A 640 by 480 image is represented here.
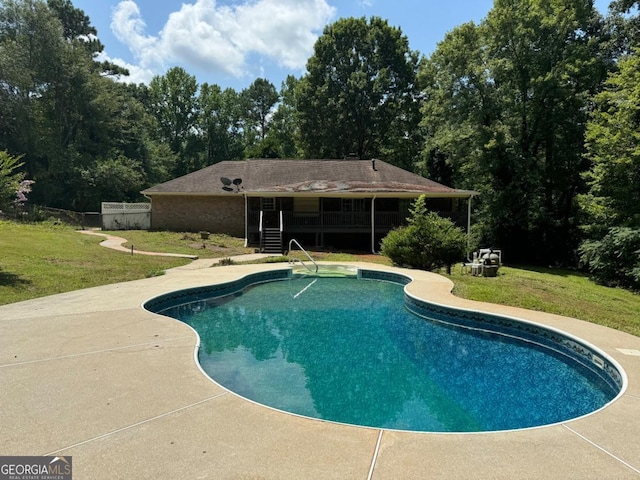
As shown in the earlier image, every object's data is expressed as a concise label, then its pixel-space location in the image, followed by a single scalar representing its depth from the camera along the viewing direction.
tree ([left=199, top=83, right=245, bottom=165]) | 51.12
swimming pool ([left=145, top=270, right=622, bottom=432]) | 4.97
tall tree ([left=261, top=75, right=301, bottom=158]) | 48.50
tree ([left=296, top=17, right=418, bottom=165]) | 36.94
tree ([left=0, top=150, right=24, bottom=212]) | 10.52
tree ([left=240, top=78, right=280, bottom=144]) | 54.59
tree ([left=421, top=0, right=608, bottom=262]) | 22.47
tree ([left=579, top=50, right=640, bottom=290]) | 16.59
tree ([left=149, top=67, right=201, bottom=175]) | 50.53
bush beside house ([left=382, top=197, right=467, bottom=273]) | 14.23
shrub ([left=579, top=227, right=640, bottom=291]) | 16.17
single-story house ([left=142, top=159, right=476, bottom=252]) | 21.22
